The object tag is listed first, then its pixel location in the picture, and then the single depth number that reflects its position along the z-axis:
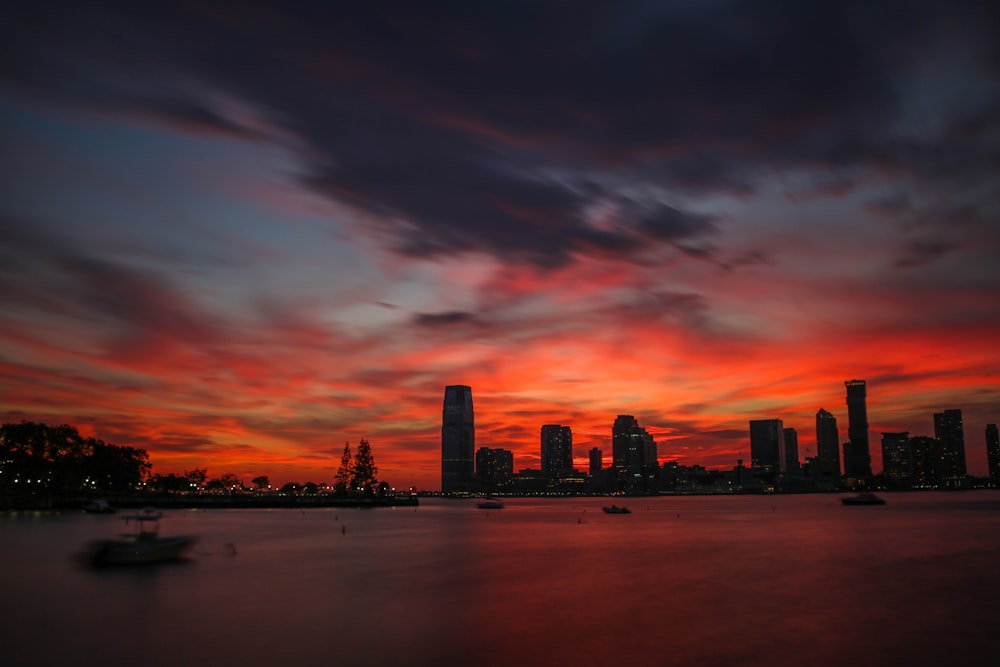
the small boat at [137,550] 68.38
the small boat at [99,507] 174.25
